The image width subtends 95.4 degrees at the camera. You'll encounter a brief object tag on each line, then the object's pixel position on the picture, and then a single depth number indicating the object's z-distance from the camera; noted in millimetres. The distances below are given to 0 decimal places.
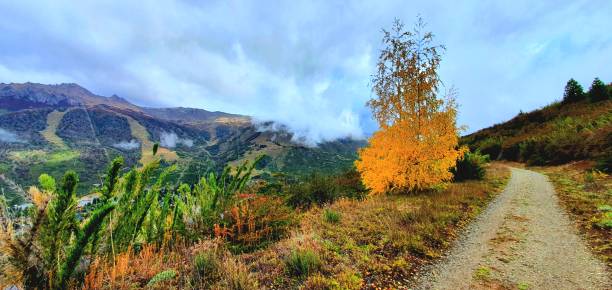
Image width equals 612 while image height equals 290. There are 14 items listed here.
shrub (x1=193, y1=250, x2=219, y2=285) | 4348
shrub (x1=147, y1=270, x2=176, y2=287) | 3765
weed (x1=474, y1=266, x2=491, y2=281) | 4660
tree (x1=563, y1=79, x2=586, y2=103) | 31516
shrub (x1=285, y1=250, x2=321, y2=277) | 4637
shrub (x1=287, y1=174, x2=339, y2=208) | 11680
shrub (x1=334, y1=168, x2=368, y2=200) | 13009
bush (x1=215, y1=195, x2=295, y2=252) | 5820
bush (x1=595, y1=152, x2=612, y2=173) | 12914
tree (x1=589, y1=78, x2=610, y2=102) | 27641
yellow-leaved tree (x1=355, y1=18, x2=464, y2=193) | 10734
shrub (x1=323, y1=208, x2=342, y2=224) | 7758
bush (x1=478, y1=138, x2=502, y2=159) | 29641
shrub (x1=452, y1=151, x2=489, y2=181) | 15078
